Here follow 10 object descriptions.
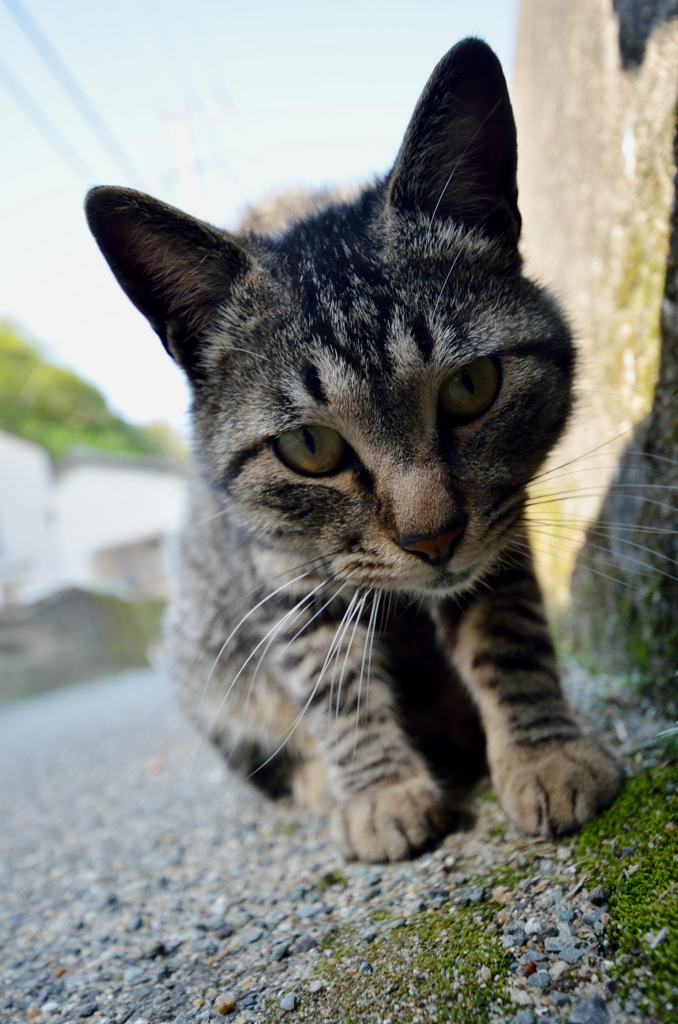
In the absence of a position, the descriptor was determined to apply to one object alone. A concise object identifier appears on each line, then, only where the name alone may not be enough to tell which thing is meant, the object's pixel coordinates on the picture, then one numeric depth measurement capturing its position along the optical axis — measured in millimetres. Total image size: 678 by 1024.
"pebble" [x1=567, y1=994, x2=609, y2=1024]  125
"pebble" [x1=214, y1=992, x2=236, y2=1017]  153
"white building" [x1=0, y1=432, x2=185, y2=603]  6118
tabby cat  180
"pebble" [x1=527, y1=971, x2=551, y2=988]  135
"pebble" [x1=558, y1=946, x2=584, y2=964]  138
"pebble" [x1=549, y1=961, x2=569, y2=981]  136
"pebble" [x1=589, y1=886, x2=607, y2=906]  147
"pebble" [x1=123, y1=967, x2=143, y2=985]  173
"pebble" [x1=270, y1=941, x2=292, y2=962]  169
